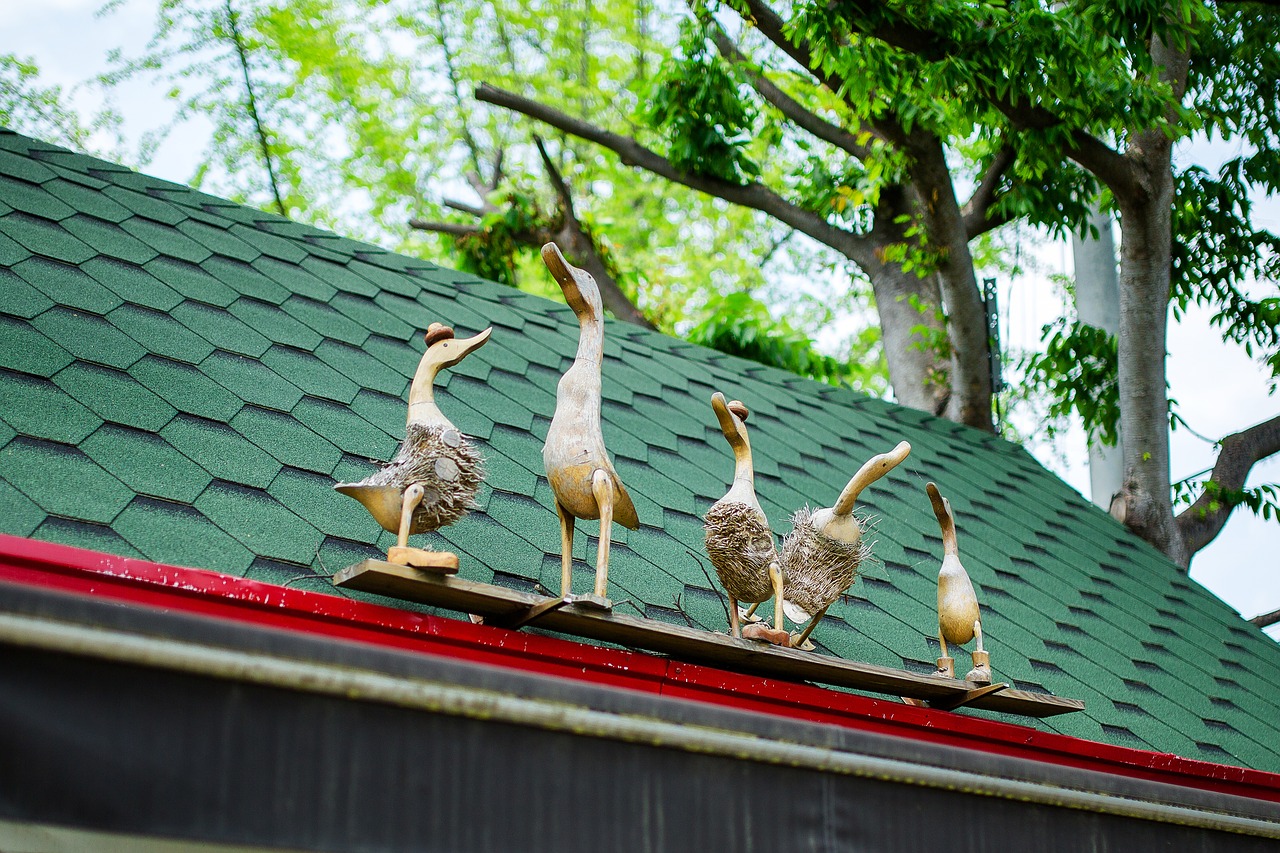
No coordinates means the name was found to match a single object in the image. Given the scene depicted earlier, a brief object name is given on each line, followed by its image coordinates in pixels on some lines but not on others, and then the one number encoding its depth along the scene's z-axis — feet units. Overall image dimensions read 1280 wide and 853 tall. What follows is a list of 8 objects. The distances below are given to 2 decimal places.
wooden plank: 7.48
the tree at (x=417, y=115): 46.01
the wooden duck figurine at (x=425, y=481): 7.97
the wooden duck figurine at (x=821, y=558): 9.91
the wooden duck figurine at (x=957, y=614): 10.69
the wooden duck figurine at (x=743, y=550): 9.43
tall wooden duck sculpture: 8.53
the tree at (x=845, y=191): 22.61
